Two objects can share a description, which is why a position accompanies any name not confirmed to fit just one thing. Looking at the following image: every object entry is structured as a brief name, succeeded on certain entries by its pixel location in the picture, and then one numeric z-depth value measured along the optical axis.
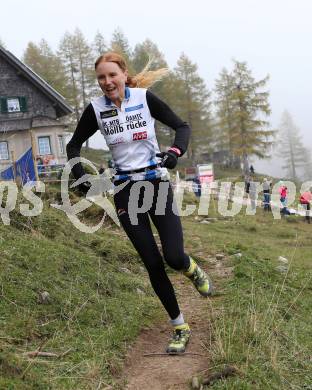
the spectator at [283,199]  23.24
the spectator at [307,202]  22.31
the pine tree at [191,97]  57.97
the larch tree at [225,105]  52.95
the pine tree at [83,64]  60.09
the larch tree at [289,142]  98.00
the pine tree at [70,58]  59.62
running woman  4.42
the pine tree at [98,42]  63.97
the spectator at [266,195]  25.00
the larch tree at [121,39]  65.49
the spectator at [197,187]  29.23
